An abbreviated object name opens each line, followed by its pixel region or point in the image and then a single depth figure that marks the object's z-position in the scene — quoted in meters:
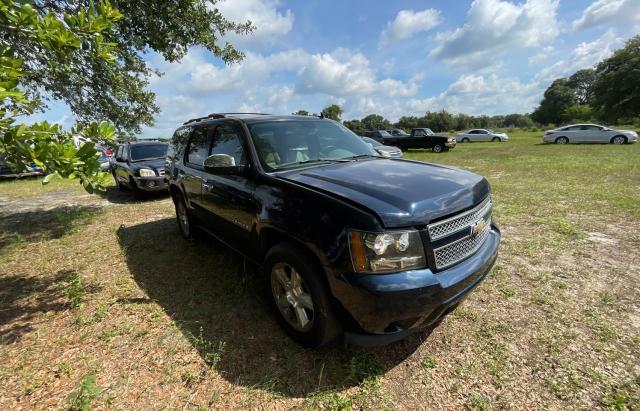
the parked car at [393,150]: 11.80
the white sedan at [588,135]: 21.22
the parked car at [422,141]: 22.86
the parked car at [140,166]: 8.55
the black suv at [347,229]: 2.08
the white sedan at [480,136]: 34.62
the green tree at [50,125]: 2.27
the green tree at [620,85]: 36.88
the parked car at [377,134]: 26.57
